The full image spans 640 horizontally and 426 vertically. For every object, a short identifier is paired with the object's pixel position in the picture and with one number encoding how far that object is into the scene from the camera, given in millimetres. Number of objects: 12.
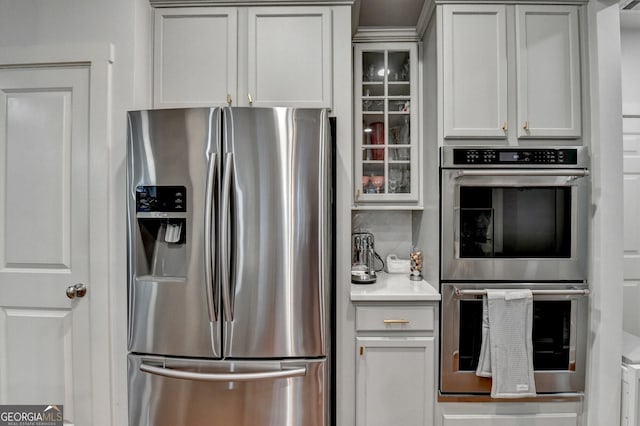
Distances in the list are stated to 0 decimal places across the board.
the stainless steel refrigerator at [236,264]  1370
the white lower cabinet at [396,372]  1562
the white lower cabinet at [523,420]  1581
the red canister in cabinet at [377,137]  2057
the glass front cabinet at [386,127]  2010
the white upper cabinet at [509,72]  1617
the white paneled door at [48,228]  1581
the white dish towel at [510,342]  1517
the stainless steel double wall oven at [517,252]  1568
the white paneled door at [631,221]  2160
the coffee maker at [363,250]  1978
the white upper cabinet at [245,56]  1660
